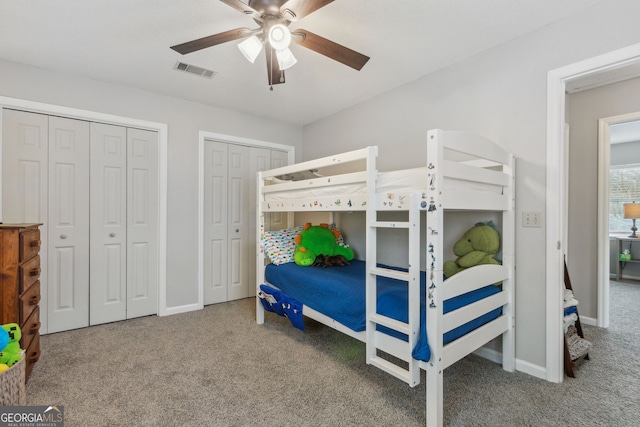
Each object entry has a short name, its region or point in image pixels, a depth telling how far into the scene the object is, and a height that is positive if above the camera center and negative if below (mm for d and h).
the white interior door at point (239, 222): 3699 -116
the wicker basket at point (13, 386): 1260 -758
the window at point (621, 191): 4910 +374
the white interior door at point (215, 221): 3518 -103
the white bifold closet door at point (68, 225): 2688 -112
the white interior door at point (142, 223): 3053 -105
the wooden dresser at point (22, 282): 1852 -449
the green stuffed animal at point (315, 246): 2828 -327
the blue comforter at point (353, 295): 1692 -549
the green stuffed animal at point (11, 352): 1375 -653
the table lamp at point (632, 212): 4557 +27
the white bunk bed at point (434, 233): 1506 -109
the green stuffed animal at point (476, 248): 2080 -245
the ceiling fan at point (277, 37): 1497 +967
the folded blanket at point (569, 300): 2186 -630
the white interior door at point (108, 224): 2871 -113
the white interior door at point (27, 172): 2496 +343
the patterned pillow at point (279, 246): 2924 -325
